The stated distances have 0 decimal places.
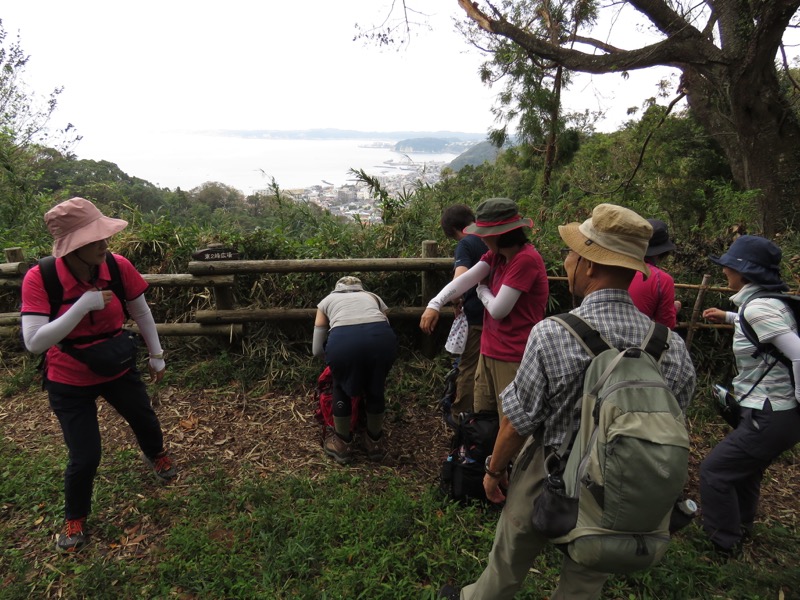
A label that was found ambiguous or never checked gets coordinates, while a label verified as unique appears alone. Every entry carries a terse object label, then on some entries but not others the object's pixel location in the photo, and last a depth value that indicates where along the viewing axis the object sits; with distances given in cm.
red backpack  368
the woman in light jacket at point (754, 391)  241
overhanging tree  634
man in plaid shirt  162
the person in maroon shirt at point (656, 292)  292
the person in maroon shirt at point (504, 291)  262
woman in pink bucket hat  244
